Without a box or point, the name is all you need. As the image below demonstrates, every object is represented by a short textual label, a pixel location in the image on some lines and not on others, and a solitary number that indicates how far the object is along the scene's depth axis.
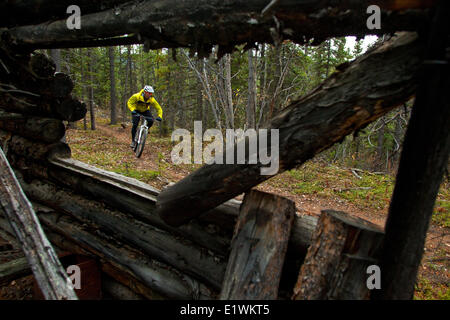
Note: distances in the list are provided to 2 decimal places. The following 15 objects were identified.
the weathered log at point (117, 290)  3.67
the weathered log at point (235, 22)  1.80
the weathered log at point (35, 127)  4.34
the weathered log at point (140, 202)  2.78
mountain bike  9.89
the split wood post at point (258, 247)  2.14
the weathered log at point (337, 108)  1.73
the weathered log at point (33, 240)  2.14
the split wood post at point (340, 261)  2.00
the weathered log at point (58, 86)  4.28
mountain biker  9.24
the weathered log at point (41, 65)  4.12
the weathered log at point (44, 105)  4.41
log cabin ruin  1.72
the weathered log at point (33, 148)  4.52
